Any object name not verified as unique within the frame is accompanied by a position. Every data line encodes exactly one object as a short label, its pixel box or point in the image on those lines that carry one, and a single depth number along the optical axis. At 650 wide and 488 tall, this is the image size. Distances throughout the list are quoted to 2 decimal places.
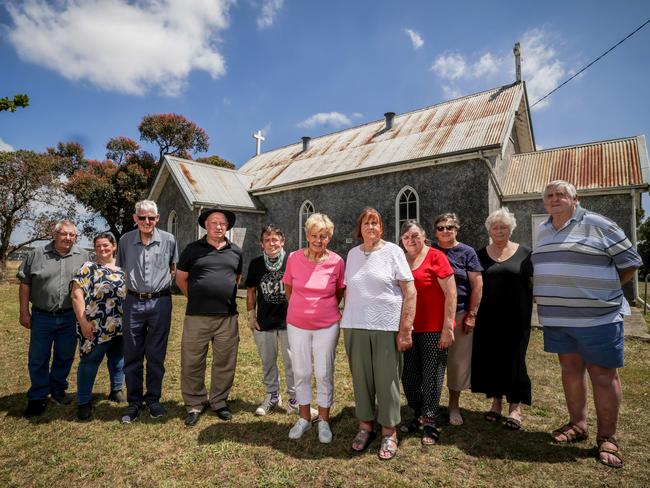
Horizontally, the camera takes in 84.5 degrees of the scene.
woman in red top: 3.31
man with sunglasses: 3.91
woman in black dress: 3.61
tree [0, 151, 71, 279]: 19.02
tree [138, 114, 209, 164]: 29.27
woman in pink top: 3.34
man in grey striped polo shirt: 3.08
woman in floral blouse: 3.92
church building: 10.66
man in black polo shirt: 3.89
